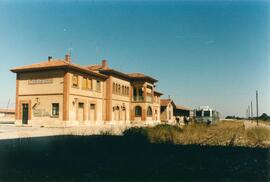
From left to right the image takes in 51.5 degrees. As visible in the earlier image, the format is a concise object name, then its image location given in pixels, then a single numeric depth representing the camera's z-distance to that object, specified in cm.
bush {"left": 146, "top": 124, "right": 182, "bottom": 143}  1287
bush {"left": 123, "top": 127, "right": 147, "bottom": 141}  1189
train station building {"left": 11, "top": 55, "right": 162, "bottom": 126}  2806
